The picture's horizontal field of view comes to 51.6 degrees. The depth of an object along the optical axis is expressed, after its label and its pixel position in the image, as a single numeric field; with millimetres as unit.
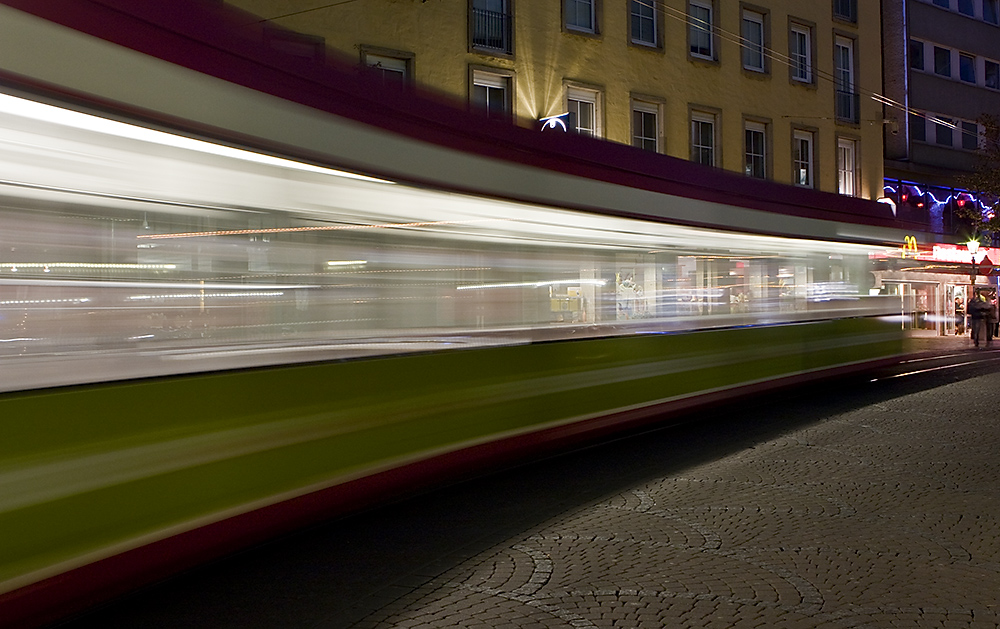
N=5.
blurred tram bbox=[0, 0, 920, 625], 4164
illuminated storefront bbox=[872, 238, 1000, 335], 14836
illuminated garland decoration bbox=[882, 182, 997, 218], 35125
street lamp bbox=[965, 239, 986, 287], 29359
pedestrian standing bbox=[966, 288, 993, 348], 28000
